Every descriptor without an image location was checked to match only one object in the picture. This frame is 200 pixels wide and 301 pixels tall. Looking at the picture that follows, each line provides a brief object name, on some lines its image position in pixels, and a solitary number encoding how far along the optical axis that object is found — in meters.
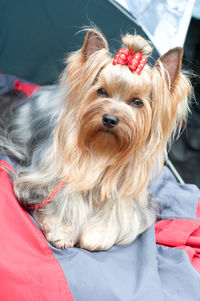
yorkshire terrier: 0.56
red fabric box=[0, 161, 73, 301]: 0.54
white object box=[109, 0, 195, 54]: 0.67
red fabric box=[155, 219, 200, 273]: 0.64
